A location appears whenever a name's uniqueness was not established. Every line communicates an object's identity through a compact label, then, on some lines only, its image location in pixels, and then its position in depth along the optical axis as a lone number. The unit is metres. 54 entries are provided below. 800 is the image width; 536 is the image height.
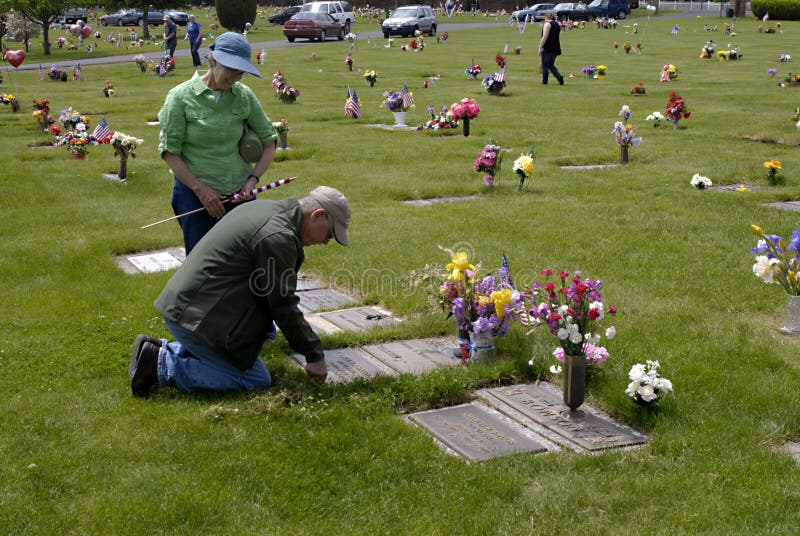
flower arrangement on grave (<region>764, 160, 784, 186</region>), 11.17
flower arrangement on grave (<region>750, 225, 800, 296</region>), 6.19
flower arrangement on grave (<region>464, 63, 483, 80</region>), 27.97
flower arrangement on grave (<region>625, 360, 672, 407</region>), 4.88
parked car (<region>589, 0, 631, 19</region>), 63.41
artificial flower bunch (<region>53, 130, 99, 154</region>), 14.59
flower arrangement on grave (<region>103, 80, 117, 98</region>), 24.61
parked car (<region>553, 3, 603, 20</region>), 61.94
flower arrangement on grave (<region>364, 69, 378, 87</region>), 26.22
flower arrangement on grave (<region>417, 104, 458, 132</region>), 15.98
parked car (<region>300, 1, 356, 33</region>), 51.94
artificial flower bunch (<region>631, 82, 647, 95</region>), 22.66
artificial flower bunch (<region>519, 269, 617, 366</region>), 5.00
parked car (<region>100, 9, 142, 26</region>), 71.19
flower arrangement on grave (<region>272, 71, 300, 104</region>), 22.28
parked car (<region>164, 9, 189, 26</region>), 69.44
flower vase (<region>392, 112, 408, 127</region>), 18.05
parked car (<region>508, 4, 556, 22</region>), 64.44
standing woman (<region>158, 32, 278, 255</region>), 5.90
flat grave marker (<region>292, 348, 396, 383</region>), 5.66
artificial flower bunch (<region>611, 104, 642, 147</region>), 13.02
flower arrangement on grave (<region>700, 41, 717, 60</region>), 34.78
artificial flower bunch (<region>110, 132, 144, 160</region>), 12.51
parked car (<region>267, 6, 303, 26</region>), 67.90
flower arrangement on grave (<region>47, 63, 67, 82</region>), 31.25
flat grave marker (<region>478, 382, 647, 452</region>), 4.76
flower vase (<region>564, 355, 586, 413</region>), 4.97
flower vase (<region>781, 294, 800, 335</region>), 6.26
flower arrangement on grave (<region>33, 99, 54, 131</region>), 17.78
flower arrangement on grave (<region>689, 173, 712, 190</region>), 10.89
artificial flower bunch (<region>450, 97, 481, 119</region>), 15.12
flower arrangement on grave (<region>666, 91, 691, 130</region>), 16.23
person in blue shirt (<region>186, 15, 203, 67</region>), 34.31
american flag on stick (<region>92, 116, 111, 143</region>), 15.16
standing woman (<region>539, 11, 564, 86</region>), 25.20
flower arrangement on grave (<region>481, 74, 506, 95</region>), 23.34
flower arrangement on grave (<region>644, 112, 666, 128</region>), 16.35
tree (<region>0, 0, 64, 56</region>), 45.19
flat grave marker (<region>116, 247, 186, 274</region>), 8.30
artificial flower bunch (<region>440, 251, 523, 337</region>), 5.66
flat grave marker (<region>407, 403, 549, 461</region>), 4.67
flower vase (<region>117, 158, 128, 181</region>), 12.74
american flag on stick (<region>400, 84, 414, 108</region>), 18.28
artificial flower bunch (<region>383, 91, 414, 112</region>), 18.09
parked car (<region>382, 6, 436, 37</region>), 50.25
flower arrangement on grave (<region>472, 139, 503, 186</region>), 11.28
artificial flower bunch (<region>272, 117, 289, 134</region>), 14.34
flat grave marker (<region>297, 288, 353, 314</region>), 7.16
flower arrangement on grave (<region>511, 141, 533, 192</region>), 10.87
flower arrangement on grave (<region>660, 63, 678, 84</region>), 25.75
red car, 48.75
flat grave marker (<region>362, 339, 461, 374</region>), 5.82
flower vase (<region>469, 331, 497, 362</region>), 5.79
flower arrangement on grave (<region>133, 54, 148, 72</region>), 33.09
